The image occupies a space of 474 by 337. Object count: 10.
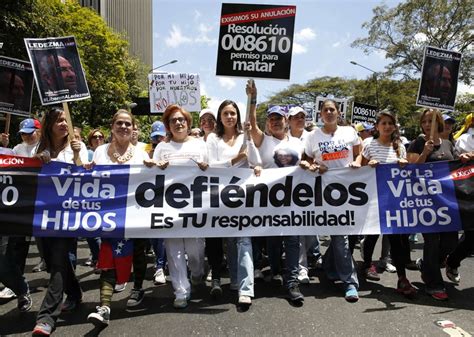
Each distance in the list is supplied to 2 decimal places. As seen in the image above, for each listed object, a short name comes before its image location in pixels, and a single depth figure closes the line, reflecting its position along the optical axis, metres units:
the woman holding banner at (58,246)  3.58
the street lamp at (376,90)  35.91
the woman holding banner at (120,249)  3.75
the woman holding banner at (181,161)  4.14
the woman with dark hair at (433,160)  4.34
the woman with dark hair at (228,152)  4.37
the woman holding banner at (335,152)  4.38
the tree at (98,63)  27.12
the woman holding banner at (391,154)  4.46
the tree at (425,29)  29.78
